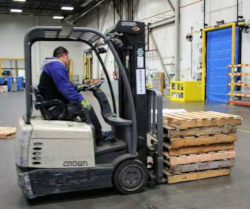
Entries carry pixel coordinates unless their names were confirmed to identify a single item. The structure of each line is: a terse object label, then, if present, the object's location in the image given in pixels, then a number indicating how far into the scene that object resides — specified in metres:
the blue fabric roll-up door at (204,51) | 14.45
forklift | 3.33
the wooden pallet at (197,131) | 3.93
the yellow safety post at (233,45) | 13.12
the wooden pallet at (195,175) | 4.00
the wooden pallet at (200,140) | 3.94
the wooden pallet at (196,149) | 3.99
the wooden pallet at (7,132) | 7.16
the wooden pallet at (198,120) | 3.98
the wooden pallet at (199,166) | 4.00
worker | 3.52
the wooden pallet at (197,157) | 3.95
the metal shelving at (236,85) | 12.43
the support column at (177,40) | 16.89
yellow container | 15.28
